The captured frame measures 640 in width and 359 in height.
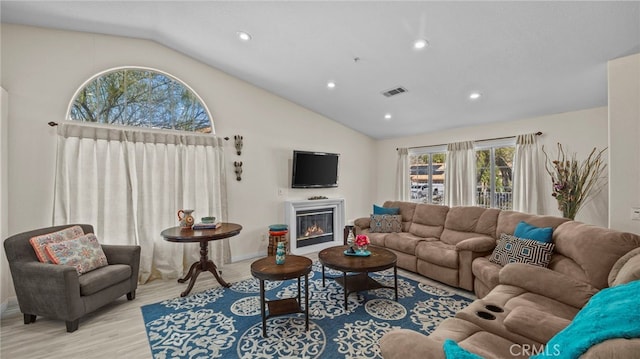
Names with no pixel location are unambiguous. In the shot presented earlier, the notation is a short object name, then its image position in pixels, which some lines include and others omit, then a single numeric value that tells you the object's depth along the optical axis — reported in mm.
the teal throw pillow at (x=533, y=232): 2678
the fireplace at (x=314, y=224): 4809
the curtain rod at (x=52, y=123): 3015
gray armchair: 2336
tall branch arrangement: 3408
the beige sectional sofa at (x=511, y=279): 1362
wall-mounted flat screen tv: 4934
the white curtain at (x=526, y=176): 3947
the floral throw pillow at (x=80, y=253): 2529
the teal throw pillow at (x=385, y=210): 4731
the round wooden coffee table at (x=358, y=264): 2721
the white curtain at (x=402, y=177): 5820
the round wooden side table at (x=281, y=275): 2340
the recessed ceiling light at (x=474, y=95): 3697
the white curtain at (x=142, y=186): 3166
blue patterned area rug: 2113
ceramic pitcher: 3408
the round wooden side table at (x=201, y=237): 2936
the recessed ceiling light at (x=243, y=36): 3071
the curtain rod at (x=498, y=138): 3951
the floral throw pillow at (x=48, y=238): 2496
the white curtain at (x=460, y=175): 4746
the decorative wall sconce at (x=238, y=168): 4335
